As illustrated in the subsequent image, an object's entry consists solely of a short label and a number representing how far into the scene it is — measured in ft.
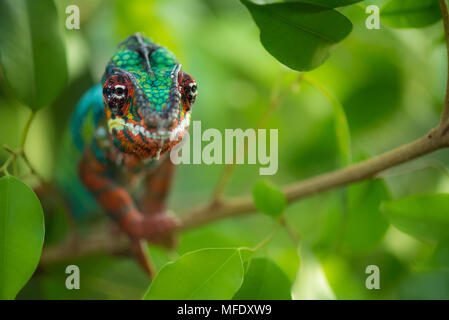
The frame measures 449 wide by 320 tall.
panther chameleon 1.03
